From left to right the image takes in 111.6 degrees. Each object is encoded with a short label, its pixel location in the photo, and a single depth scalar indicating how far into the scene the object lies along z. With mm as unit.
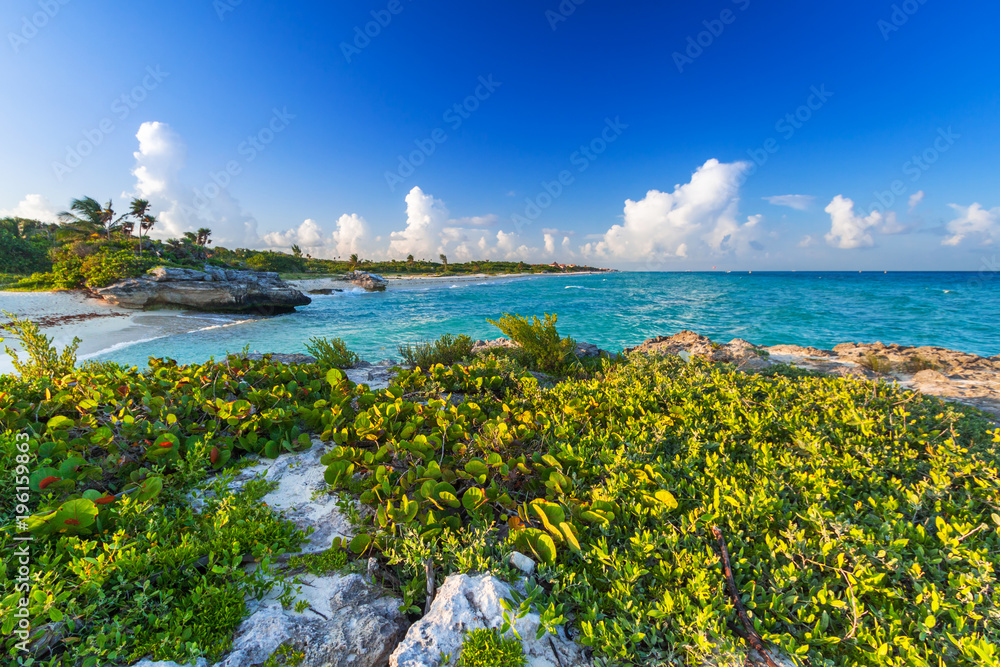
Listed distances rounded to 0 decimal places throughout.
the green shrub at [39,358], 3441
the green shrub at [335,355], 6070
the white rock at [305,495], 2109
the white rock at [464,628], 1350
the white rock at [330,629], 1408
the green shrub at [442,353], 7031
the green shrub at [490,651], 1280
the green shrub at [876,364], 7410
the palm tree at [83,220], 35031
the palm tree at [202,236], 53375
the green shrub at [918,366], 7312
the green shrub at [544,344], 6785
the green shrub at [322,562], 1783
